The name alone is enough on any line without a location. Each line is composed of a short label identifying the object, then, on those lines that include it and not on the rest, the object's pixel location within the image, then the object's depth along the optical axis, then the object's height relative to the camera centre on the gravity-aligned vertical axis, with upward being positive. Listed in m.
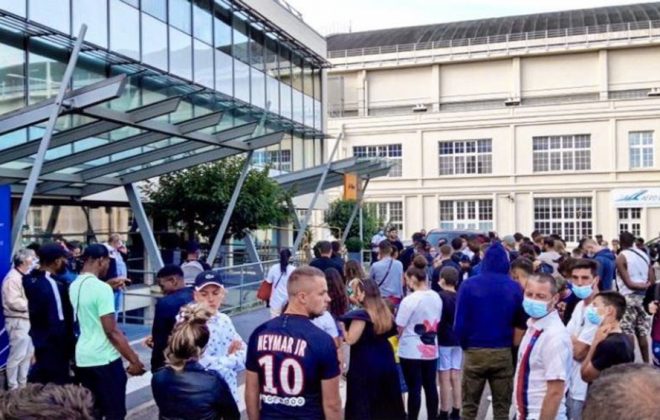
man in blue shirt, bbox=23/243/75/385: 5.90 -0.89
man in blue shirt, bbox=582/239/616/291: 9.73 -0.65
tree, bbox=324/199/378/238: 28.62 +0.15
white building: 41.62 +6.43
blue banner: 7.30 -0.25
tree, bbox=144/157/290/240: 17.14 +0.65
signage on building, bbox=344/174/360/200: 18.72 +1.02
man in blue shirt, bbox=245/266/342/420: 4.00 -0.82
